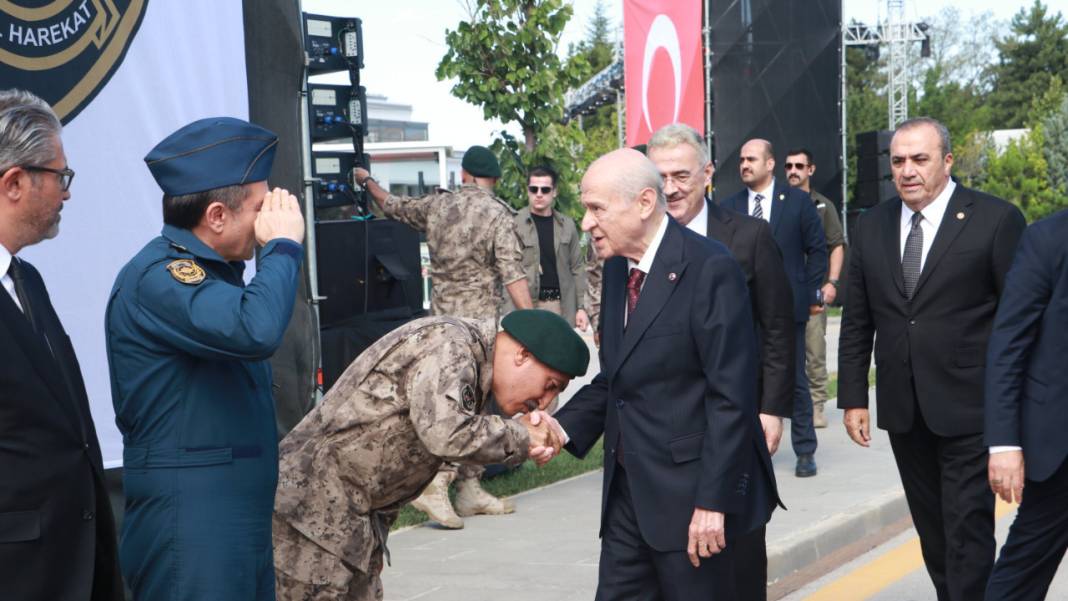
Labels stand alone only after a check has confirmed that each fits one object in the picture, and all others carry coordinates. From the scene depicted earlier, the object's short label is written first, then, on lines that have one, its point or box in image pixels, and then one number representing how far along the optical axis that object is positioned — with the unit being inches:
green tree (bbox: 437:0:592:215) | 497.0
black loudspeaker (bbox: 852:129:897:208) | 750.5
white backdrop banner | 212.8
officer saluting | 121.0
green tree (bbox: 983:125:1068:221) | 2017.7
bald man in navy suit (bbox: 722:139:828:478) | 339.9
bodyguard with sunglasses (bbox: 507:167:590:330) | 424.8
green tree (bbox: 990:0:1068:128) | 2999.5
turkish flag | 636.1
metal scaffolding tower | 1726.1
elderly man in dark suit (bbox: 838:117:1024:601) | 202.4
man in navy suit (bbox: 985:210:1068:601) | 174.2
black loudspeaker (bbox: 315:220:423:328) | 358.0
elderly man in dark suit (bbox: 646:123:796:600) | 214.8
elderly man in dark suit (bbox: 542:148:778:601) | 153.3
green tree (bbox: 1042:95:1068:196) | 2204.7
